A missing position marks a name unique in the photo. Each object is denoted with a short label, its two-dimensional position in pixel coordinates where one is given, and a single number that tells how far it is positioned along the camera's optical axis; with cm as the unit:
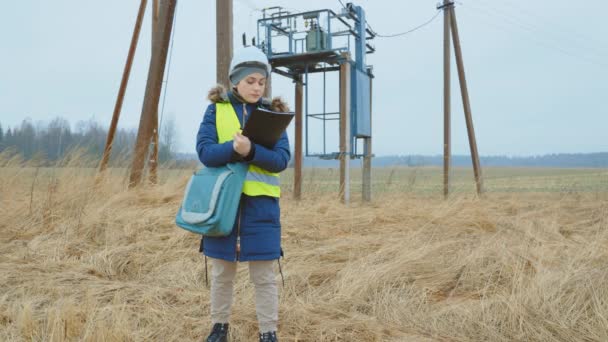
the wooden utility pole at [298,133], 963
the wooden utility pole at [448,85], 1176
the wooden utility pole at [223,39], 527
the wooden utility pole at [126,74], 780
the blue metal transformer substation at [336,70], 938
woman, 233
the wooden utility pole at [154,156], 683
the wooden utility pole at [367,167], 1030
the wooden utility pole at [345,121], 975
